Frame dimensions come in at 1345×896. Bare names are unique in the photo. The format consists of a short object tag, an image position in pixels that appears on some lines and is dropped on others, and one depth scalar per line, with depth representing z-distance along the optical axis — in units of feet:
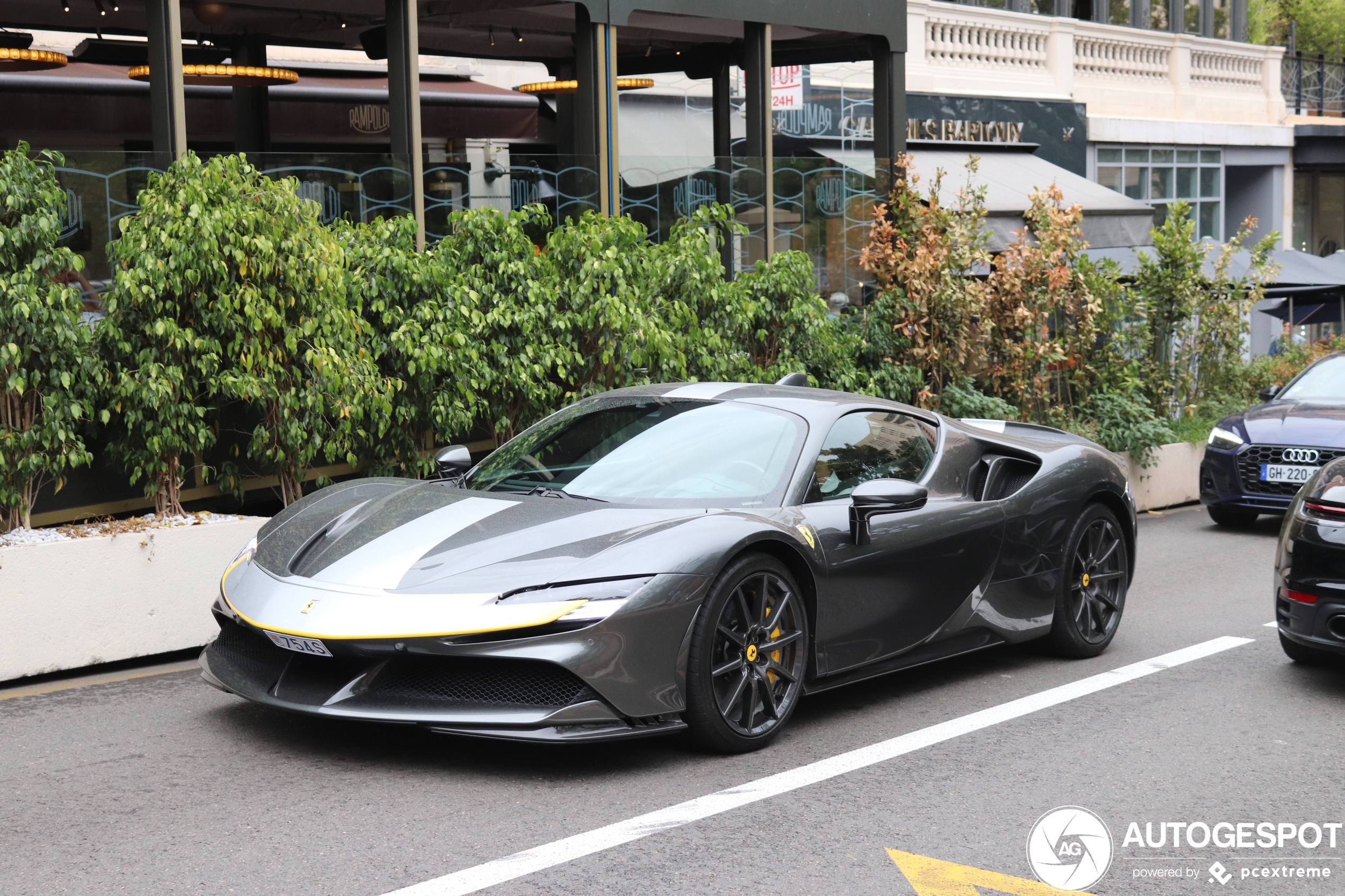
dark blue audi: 36.96
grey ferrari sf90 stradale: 16.33
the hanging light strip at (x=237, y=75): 40.04
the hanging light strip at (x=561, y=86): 52.60
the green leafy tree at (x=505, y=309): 30.07
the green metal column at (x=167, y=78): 30.19
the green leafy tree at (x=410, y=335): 28.60
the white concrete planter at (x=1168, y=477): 43.42
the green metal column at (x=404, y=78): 35.14
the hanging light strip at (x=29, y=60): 38.78
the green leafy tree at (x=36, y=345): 22.61
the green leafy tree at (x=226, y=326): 24.61
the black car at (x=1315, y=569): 20.86
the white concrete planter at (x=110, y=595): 22.18
